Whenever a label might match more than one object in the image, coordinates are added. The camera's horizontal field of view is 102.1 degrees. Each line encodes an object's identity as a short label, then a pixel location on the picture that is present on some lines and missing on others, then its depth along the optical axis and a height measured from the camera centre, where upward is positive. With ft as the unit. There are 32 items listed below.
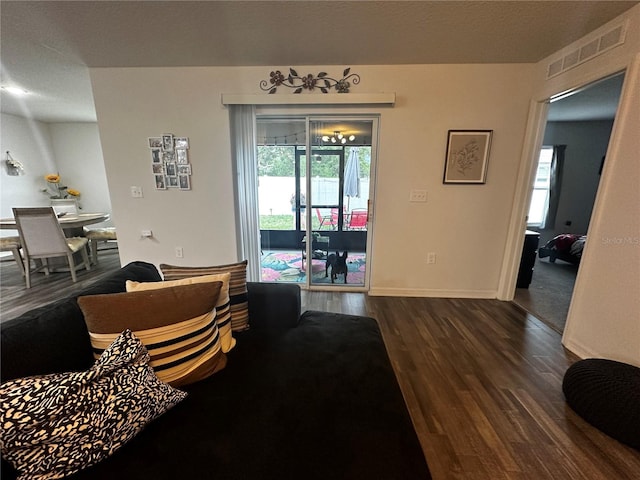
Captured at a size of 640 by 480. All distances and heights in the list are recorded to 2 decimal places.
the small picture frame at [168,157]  9.34 +0.97
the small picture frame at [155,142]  9.24 +1.48
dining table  10.69 -1.73
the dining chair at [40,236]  10.12 -2.13
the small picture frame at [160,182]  9.52 +0.08
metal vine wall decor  8.55 +3.44
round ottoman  4.23 -3.52
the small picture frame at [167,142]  9.19 +1.48
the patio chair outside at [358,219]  10.10 -1.24
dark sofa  2.55 -2.72
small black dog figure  10.53 -3.04
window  16.37 -0.13
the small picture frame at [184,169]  9.41 +0.56
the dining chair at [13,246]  10.98 -2.66
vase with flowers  16.79 -0.47
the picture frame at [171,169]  9.41 +0.55
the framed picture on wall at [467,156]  8.73 +1.10
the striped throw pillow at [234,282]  4.68 -1.80
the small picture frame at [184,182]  9.50 +0.10
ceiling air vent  5.80 +3.45
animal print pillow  2.27 -2.19
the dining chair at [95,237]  13.37 -2.72
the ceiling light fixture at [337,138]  9.52 +1.77
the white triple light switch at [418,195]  9.29 -0.26
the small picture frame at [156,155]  9.32 +1.03
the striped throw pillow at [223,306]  4.20 -2.01
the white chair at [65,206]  14.39 -1.31
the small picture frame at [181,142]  9.22 +1.49
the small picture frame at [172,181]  9.50 +0.13
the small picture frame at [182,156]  9.31 +1.01
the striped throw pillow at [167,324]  3.23 -1.79
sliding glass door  9.53 -0.15
